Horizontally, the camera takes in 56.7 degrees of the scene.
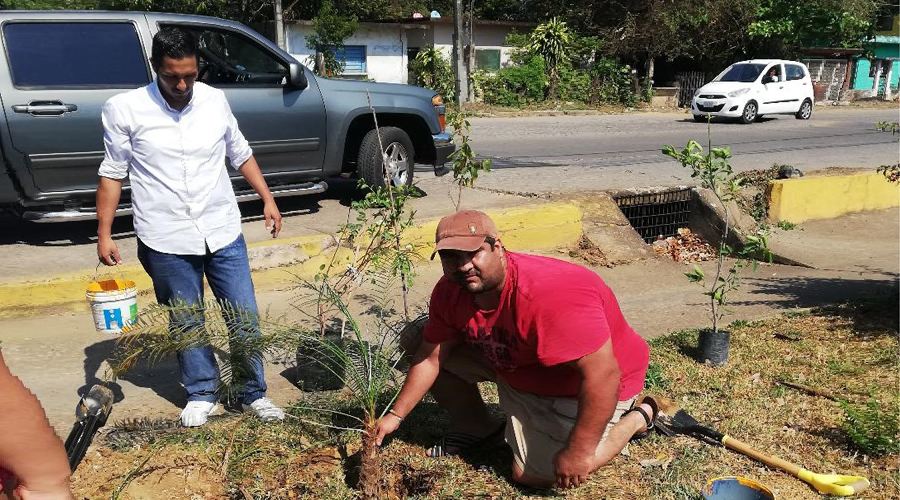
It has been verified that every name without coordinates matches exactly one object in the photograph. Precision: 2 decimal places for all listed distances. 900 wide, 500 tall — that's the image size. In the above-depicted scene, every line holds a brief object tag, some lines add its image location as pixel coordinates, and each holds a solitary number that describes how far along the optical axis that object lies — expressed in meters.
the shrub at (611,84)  28.59
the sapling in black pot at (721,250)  5.02
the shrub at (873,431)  3.83
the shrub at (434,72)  27.02
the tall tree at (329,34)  27.09
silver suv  6.48
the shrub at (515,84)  26.88
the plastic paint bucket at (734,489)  3.45
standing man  3.83
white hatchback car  21.80
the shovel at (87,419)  3.61
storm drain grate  9.17
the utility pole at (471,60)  26.66
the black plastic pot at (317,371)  4.33
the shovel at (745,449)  3.57
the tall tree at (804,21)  32.03
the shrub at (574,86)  28.23
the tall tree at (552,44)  28.42
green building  37.81
